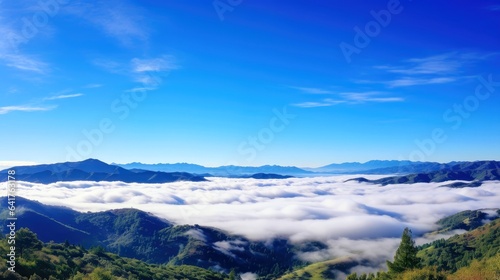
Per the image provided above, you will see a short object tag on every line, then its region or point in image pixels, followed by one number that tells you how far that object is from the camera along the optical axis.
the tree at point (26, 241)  105.78
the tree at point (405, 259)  81.62
